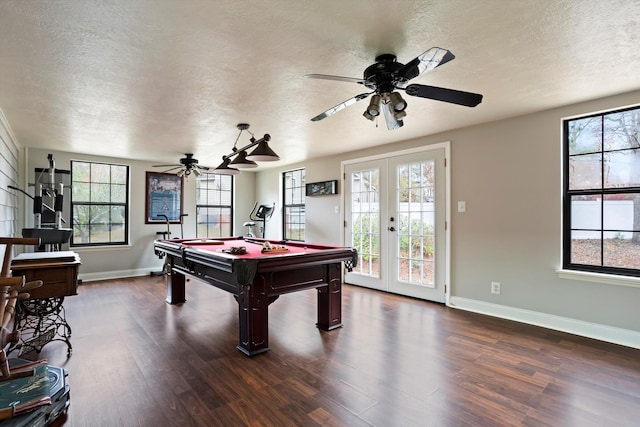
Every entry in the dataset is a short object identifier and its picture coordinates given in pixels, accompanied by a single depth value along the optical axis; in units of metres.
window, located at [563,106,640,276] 2.97
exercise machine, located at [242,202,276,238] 6.88
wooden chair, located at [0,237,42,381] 1.59
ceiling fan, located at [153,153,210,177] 5.51
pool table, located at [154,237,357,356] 2.67
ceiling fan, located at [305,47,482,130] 2.04
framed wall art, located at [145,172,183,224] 6.46
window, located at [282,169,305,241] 6.80
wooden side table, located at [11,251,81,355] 2.54
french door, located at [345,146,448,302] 4.36
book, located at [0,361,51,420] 1.73
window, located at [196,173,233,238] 7.19
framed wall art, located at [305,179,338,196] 5.77
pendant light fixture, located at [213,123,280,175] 3.27
